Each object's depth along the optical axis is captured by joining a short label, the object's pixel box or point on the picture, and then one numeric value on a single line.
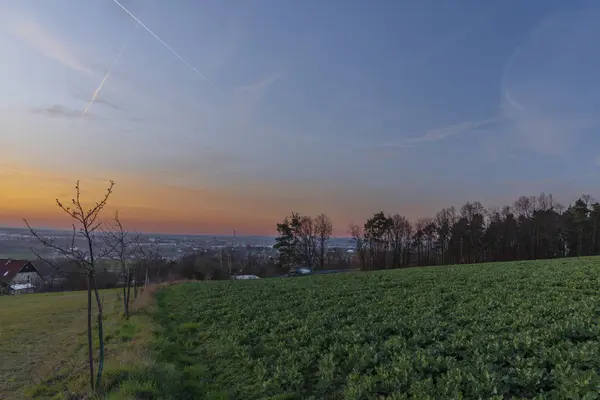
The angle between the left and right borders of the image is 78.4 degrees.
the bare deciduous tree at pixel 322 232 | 70.12
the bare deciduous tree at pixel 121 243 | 12.88
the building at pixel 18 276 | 55.06
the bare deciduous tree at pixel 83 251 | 5.94
